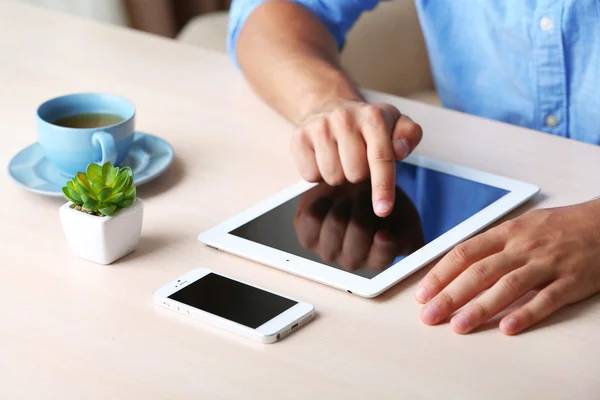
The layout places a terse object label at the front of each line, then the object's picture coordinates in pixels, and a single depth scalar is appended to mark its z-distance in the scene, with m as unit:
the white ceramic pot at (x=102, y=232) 1.59
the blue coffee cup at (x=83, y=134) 1.70
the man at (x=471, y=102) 1.56
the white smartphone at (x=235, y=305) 1.52
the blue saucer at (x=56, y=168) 1.72
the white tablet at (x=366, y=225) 1.59
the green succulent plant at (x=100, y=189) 1.58
